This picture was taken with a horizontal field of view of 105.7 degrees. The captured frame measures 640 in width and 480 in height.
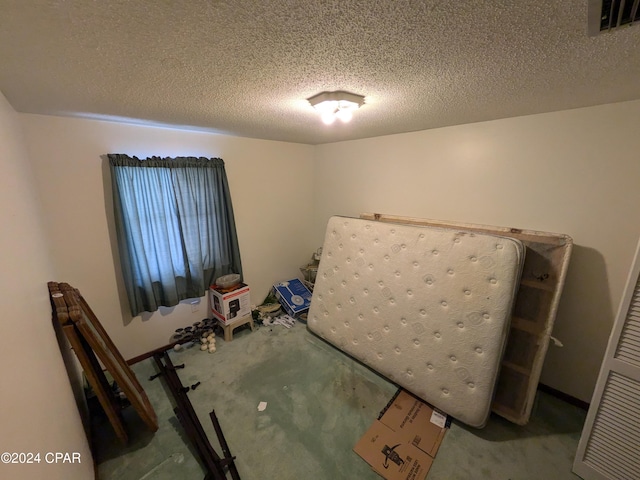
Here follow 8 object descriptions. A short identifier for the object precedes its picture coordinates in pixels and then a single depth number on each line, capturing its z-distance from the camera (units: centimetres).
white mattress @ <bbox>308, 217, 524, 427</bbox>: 166
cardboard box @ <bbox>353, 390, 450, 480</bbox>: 151
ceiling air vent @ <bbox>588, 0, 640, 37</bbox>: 64
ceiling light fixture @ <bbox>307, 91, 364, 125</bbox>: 130
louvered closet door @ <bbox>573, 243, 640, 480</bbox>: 125
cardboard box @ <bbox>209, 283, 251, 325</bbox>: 263
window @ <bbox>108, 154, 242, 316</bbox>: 210
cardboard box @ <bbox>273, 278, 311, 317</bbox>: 320
